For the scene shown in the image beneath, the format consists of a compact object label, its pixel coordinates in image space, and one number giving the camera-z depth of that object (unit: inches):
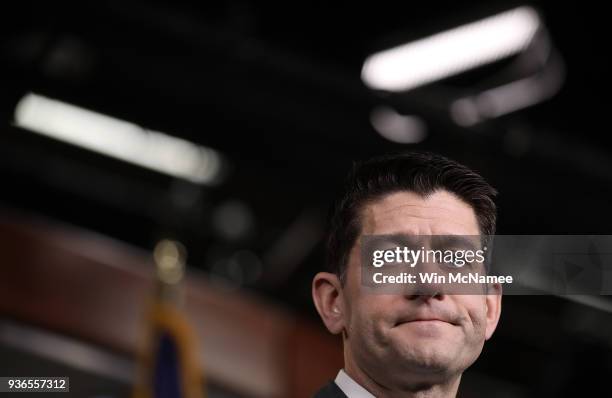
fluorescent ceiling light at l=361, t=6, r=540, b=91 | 188.4
